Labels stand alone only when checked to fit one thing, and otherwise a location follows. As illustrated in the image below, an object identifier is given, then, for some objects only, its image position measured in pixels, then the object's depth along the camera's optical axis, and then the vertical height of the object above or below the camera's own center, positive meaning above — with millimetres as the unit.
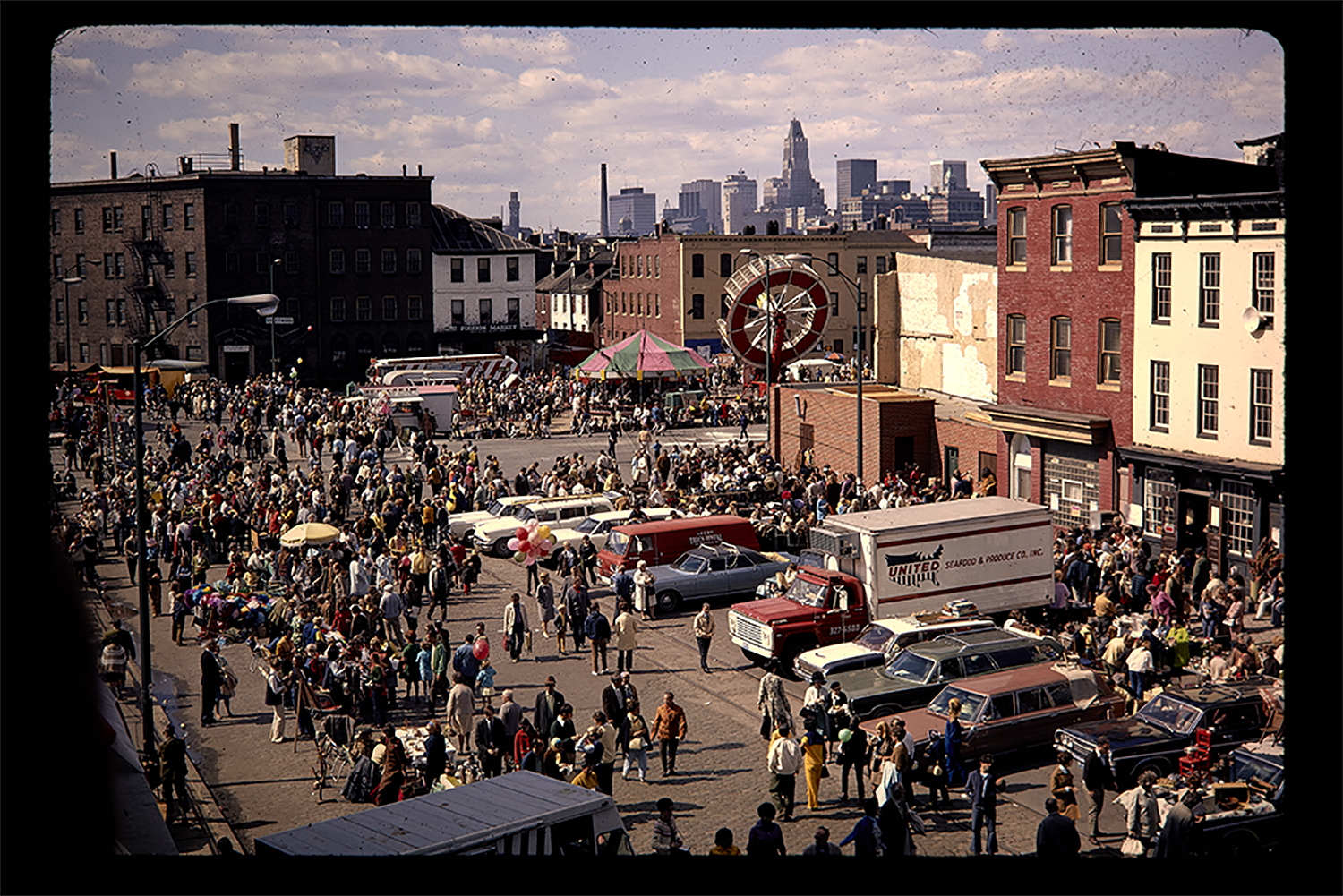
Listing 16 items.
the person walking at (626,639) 24125 -5072
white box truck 24672 -4173
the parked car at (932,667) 20422 -4906
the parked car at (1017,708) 18688 -5176
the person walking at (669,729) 18828 -5308
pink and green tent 60119 +664
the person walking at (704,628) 24156 -4891
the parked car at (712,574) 29406 -4708
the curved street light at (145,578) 18641 -3138
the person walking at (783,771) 16875 -5346
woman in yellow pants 17312 -5330
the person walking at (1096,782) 16422 -5469
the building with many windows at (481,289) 93562 +6641
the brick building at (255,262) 77500 +7588
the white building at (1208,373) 28438 -118
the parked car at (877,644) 22219 -4882
